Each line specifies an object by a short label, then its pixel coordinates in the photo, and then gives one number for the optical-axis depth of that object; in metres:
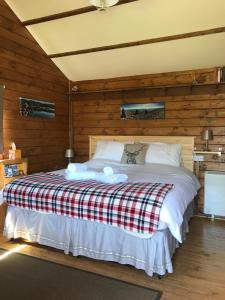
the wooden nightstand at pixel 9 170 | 3.03
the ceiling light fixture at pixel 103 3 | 2.51
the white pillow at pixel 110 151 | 3.93
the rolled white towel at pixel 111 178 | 2.52
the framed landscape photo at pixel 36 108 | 3.81
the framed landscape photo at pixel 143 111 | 4.22
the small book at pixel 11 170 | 3.21
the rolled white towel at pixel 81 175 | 2.66
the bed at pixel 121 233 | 2.07
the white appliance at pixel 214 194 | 3.50
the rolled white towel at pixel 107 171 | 2.59
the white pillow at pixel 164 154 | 3.68
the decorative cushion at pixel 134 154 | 3.67
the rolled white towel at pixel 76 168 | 2.71
